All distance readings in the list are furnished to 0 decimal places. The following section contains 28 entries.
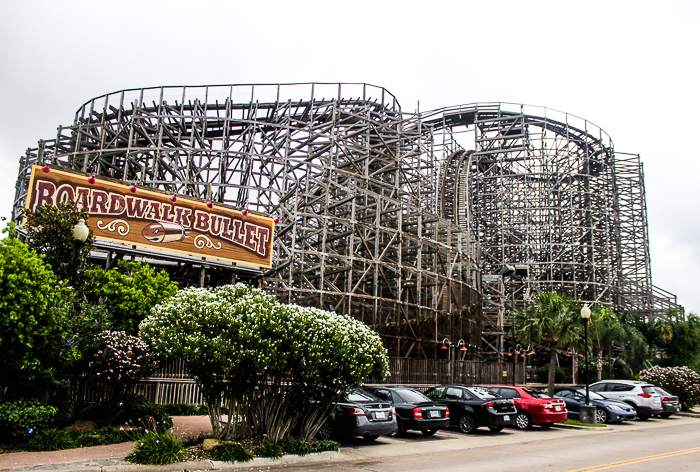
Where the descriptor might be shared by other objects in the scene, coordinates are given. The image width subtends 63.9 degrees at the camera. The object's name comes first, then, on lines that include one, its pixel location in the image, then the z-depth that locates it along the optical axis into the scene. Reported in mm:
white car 20984
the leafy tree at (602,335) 31494
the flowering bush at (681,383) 24844
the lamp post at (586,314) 18906
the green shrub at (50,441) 10469
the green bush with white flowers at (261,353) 10406
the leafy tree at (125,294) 14211
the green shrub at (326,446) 11067
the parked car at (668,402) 21633
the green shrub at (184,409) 14906
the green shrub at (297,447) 10742
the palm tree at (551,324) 22469
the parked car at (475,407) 15336
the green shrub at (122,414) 12869
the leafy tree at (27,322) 10305
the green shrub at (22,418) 10508
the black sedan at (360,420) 12341
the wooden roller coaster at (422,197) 27211
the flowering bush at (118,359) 12531
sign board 19281
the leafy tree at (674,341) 33625
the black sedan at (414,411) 13883
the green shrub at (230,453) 9875
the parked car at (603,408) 19688
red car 16891
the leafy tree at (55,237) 12883
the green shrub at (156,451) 9477
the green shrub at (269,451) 10344
